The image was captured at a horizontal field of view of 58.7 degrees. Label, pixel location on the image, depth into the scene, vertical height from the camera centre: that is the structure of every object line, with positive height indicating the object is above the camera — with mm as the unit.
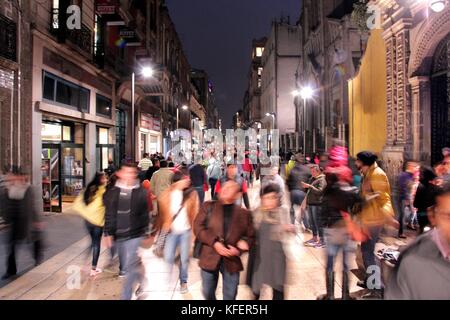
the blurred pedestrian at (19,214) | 6160 -784
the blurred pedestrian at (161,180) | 8656 -393
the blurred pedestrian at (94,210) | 6480 -767
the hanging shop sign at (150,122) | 26688 +2911
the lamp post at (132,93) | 16991 +2962
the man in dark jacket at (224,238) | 4168 -799
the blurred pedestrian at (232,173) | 8488 -246
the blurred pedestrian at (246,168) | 14566 -243
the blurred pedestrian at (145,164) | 14013 -64
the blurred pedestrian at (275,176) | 8727 -332
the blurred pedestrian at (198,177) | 10133 -385
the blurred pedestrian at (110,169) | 15298 -257
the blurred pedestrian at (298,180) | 9219 -433
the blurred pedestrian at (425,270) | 2326 -641
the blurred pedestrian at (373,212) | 5414 -697
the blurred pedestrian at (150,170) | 11625 -231
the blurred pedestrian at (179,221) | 5672 -837
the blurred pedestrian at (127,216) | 5027 -683
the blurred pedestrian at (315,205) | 8211 -913
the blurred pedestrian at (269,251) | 4121 -927
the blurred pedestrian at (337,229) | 5254 -910
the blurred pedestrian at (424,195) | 7035 -619
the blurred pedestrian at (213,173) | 12398 -352
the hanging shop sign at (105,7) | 17672 +6931
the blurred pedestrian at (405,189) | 8688 -623
